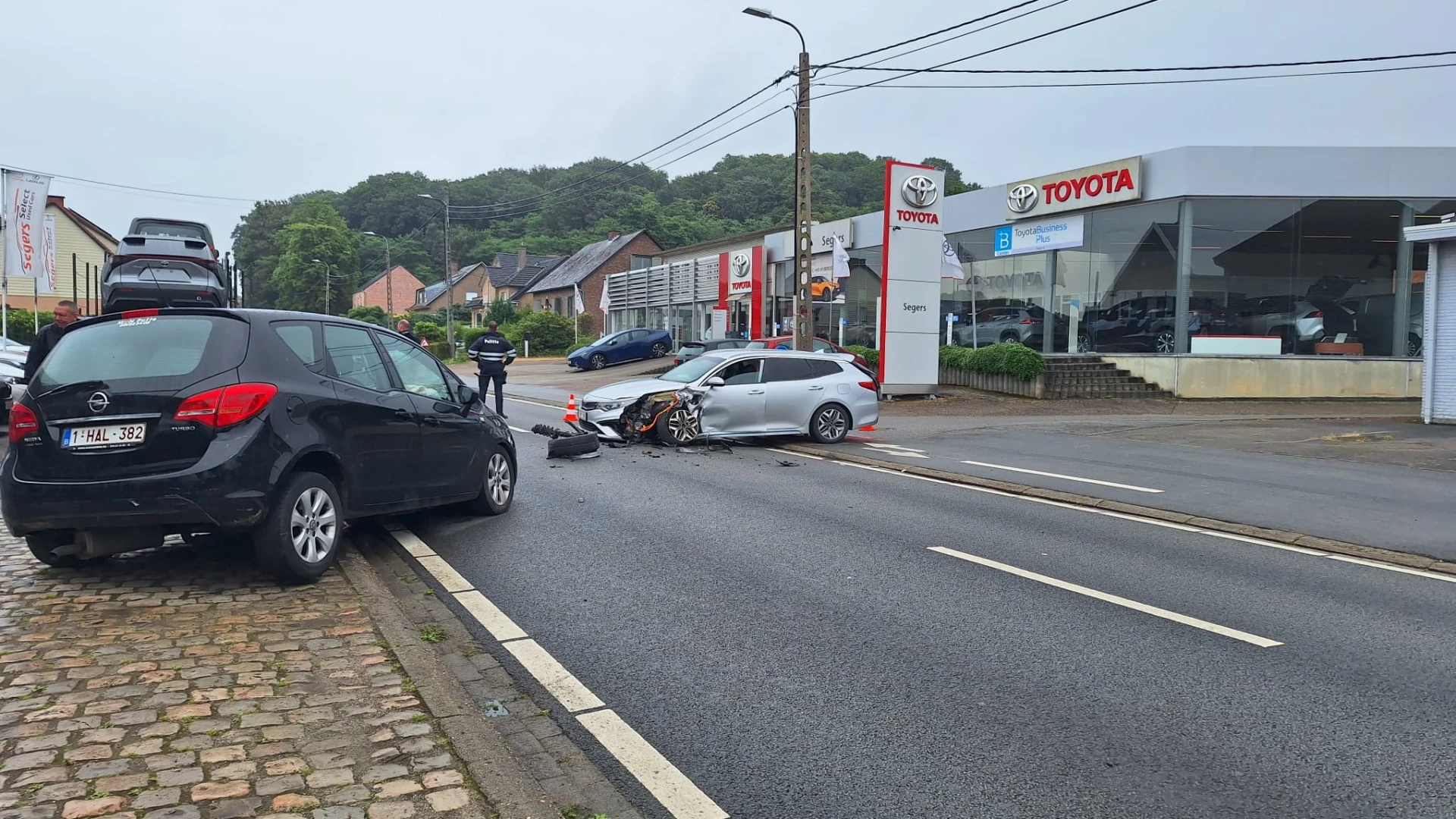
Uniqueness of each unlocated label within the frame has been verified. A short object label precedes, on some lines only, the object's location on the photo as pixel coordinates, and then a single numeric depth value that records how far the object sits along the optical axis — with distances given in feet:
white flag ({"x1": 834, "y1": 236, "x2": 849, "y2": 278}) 95.25
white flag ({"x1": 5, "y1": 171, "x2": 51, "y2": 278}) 86.53
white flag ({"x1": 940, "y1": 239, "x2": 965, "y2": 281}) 90.84
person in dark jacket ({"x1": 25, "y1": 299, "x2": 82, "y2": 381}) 32.27
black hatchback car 19.07
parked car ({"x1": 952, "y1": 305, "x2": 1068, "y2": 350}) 96.58
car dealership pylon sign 79.66
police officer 61.62
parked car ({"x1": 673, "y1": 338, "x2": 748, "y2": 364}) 112.49
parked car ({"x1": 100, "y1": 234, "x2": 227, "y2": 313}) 59.47
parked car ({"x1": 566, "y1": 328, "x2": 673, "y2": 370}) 137.69
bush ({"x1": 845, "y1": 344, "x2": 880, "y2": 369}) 98.07
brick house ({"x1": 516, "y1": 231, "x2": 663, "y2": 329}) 223.71
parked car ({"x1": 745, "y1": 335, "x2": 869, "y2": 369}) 99.02
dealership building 82.84
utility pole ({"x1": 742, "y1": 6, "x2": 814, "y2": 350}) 75.92
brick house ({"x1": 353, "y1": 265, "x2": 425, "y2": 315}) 370.94
